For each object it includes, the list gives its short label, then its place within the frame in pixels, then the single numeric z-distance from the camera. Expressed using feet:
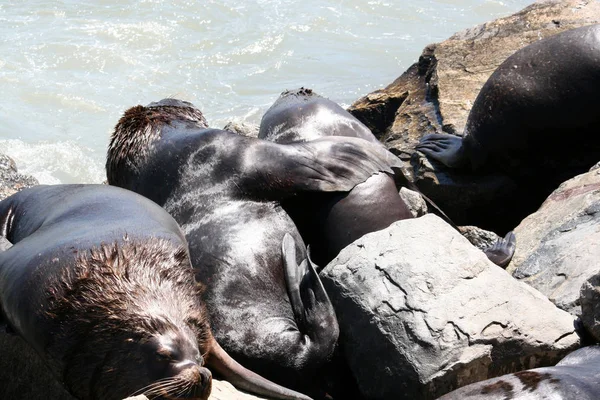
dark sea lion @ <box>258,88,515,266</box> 34.45
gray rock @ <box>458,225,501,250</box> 39.11
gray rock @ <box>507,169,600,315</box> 30.96
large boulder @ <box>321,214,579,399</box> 26.18
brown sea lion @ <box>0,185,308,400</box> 22.86
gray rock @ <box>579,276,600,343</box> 27.25
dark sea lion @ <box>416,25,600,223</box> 44.47
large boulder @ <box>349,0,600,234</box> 46.34
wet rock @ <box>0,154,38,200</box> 40.52
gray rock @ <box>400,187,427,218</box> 39.22
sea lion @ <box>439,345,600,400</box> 23.31
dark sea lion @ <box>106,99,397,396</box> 28.94
